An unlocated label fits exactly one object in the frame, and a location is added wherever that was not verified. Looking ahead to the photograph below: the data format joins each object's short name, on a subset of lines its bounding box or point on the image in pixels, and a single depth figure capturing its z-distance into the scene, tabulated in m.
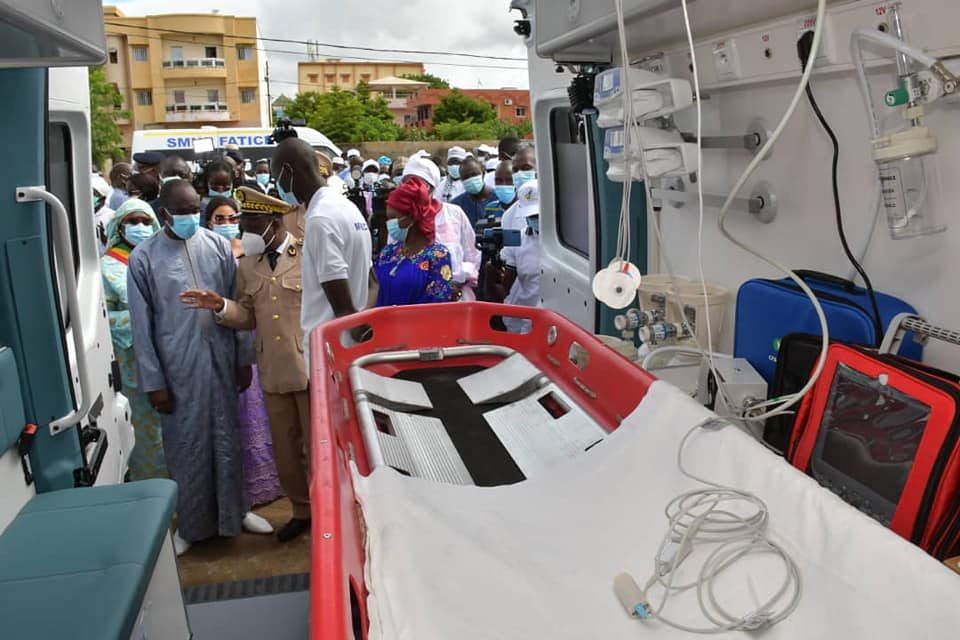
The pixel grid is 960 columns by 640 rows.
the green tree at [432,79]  45.19
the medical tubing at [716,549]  1.09
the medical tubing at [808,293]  1.33
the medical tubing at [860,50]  1.36
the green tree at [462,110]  34.47
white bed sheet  1.02
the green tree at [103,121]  23.64
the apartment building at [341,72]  53.16
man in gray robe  3.19
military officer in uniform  3.28
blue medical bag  1.56
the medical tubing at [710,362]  1.65
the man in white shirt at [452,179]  9.16
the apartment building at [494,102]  38.12
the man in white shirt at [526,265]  4.81
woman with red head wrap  3.55
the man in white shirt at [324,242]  3.05
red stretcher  1.13
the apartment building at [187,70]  36.53
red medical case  1.13
